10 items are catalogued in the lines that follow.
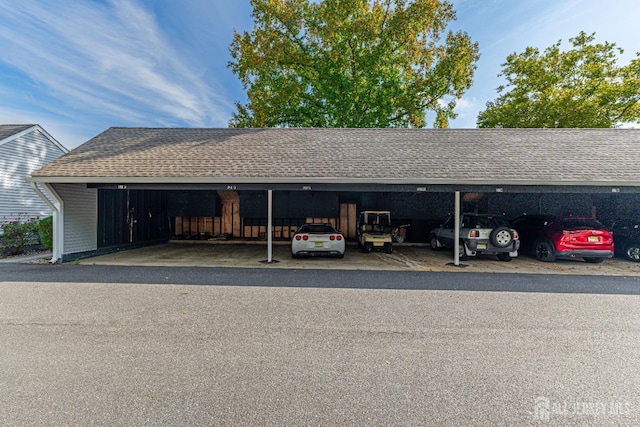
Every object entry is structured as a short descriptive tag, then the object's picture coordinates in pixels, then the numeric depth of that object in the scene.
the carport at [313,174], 8.23
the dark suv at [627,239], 9.39
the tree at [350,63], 19.25
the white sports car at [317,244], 9.15
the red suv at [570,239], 8.42
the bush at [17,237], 9.80
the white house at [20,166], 12.05
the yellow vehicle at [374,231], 10.67
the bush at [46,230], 9.48
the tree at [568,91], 19.39
